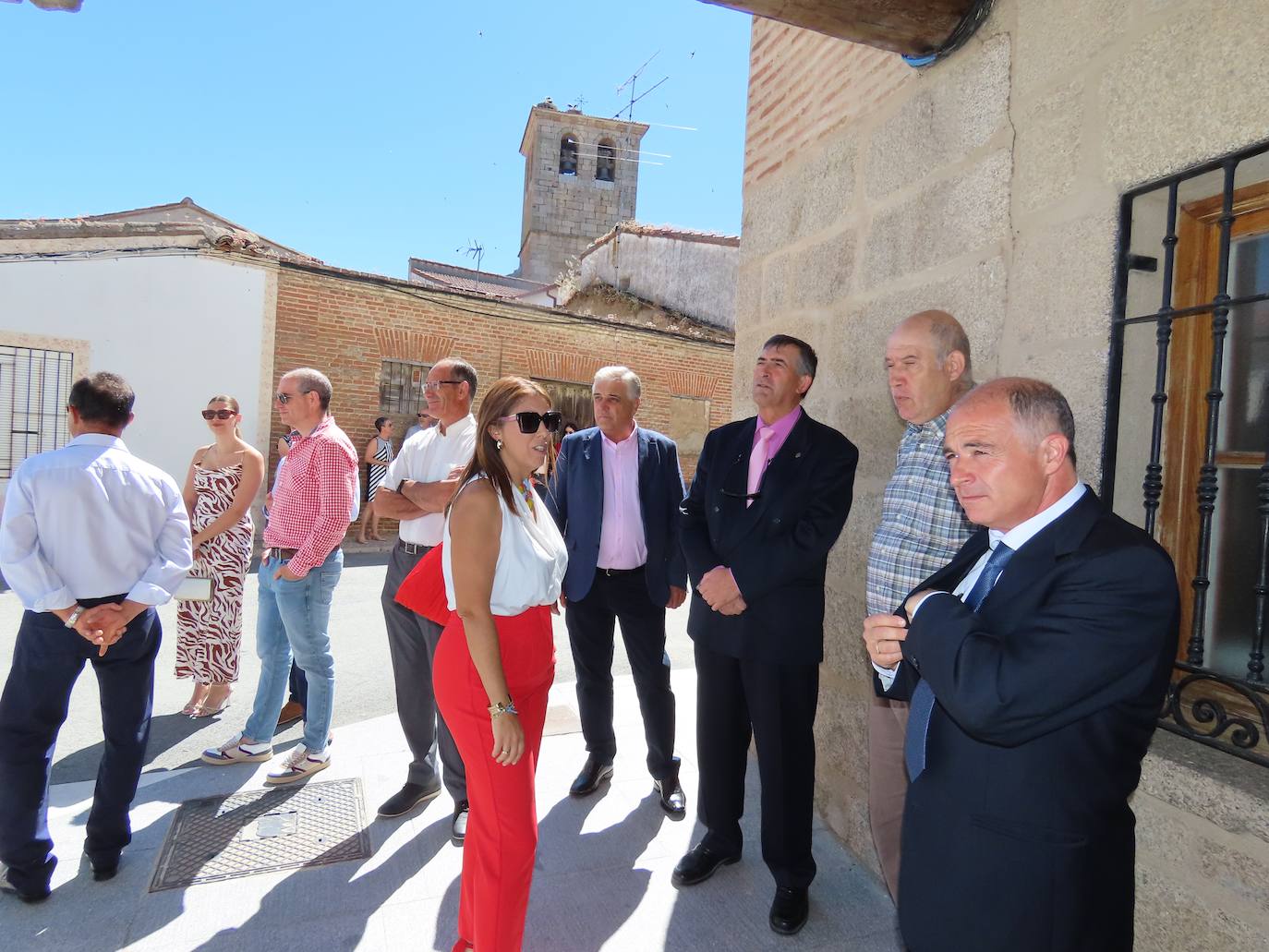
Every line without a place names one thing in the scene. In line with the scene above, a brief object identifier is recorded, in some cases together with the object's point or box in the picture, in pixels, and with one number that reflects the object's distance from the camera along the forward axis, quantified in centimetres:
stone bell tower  3659
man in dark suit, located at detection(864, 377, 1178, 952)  130
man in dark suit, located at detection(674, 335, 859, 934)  278
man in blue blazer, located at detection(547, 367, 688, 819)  361
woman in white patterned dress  429
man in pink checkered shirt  371
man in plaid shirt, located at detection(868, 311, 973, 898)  233
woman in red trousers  219
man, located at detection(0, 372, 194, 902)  272
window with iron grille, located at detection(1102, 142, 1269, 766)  212
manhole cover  300
